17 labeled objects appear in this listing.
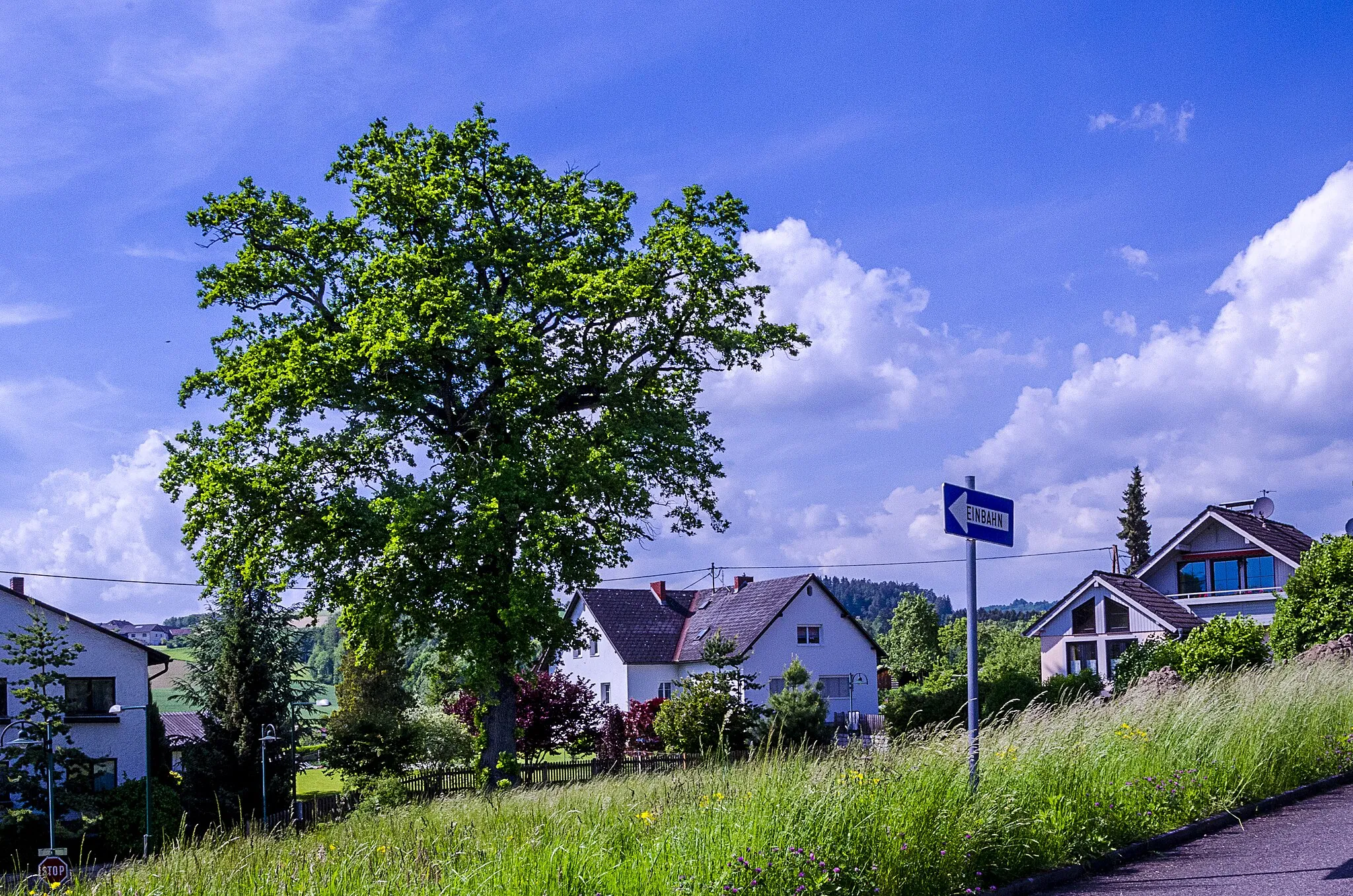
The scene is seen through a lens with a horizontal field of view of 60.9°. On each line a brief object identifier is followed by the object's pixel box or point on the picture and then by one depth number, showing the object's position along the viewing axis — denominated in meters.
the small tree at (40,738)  28.92
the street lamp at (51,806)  25.72
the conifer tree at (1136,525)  85.12
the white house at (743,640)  55.78
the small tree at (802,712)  33.44
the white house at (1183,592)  50.75
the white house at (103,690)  36.12
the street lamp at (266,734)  31.78
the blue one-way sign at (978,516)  8.86
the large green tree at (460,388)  26.00
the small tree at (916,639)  77.75
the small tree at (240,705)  35.69
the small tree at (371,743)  36.22
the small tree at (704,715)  34.47
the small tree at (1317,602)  26.62
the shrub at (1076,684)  34.75
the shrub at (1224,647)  28.61
